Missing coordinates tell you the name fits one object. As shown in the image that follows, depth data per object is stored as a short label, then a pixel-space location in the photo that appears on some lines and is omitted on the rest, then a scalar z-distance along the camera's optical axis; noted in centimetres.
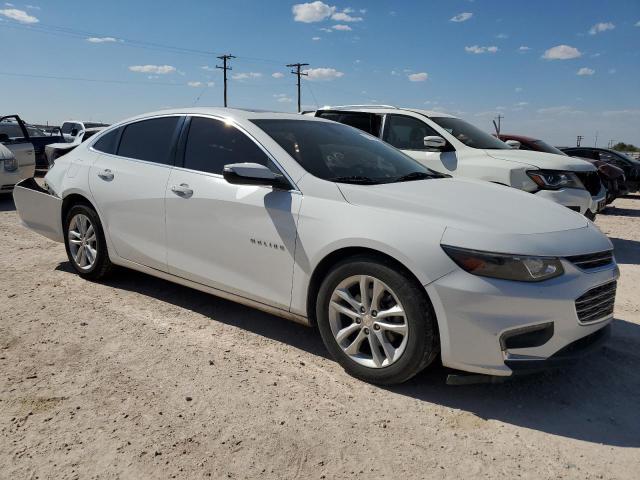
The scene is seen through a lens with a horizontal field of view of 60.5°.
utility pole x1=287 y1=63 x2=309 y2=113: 5228
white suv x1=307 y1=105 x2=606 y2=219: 687
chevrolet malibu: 280
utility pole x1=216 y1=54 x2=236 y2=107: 5169
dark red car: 1108
